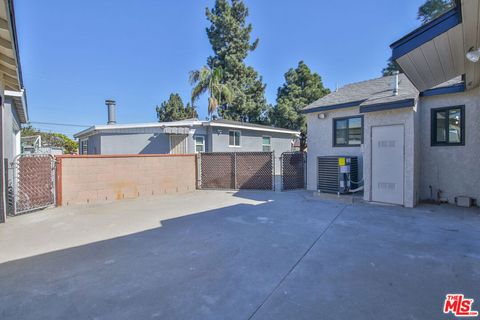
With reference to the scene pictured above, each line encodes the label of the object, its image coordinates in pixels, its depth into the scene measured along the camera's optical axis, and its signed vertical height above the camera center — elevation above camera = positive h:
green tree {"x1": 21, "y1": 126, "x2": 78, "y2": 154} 26.33 +1.89
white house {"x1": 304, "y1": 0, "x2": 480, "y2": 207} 6.50 +0.43
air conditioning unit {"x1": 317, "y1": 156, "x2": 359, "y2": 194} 7.87 -0.59
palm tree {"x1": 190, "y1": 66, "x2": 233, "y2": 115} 18.56 +5.38
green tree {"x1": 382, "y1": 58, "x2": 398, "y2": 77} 22.50 +7.80
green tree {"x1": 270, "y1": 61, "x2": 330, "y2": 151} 21.34 +5.10
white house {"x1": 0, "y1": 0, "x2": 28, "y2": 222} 3.62 +1.84
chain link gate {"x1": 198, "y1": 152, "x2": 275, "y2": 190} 10.08 -0.58
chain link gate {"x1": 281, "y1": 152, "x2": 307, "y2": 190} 9.95 -0.54
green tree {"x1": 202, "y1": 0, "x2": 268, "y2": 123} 23.27 +9.69
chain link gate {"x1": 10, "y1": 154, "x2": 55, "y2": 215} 6.34 -0.68
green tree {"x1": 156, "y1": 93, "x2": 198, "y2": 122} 30.12 +5.69
